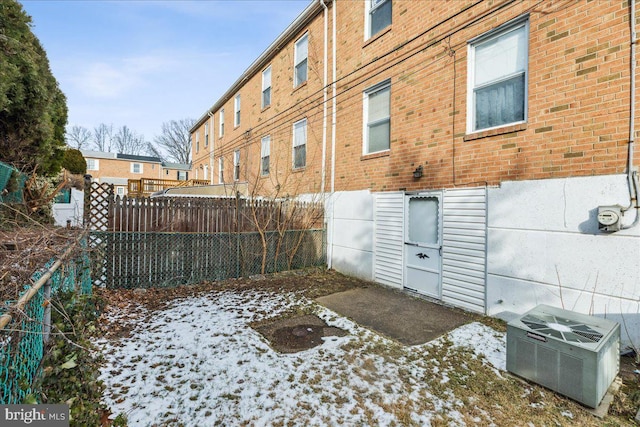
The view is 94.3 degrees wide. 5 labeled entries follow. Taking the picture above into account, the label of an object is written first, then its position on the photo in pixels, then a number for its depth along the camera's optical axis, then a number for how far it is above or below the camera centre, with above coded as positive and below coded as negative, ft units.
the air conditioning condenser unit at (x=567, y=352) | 8.98 -4.63
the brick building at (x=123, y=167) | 127.34 +17.74
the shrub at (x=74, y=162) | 64.28 +9.70
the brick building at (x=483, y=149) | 12.61 +3.54
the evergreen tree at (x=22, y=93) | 17.84 +7.47
